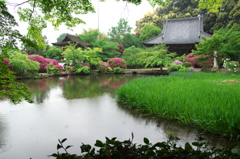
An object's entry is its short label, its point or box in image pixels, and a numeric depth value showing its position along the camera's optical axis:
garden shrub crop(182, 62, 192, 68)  14.09
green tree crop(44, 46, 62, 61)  19.49
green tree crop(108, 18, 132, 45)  24.84
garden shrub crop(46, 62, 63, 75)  13.84
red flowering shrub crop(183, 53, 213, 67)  11.53
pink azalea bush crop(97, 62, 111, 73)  15.63
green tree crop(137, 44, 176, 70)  11.84
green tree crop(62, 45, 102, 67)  14.80
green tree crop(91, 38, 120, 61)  18.94
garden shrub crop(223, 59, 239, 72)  9.72
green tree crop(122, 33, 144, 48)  23.34
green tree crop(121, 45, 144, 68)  17.36
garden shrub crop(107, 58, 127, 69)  16.22
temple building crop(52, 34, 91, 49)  19.00
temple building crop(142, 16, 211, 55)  18.78
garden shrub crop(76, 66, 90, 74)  14.42
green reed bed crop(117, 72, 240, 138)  2.48
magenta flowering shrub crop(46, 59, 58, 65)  15.38
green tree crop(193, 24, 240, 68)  9.26
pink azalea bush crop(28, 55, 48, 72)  14.31
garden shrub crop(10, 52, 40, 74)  11.06
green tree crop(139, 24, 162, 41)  23.55
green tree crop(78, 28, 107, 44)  20.08
